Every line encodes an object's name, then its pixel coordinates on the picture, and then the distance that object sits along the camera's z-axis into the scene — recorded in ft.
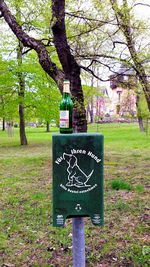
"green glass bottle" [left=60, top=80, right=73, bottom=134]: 5.51
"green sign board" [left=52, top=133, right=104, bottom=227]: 5.20
